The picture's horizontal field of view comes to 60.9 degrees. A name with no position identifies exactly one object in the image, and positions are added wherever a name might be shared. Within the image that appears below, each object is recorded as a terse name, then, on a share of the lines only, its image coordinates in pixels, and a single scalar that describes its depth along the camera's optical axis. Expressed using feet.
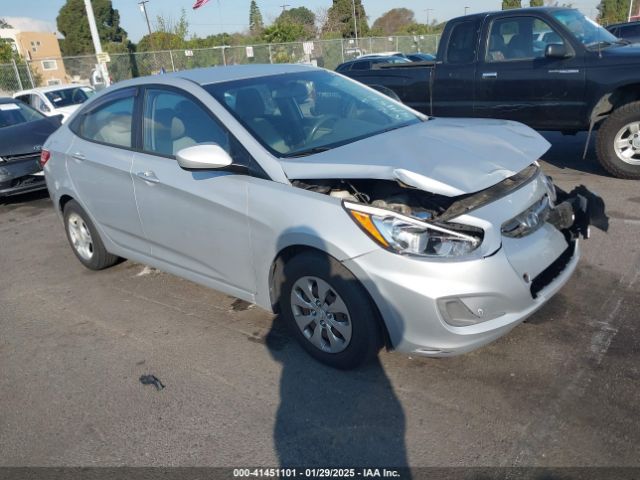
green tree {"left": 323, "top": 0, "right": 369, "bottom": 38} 166.20
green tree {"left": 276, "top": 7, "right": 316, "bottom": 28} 164.86
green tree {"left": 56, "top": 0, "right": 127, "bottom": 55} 232.73
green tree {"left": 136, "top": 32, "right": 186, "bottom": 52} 120.88
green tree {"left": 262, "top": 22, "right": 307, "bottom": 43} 133.69
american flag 84.60
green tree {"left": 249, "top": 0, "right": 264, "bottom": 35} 189.06
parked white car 42.86
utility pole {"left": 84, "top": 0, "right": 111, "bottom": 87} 58.39
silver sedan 8.99
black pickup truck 20.47
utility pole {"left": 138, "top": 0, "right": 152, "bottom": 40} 141.54
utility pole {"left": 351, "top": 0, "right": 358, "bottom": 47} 156.97
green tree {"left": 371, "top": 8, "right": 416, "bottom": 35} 235.48
